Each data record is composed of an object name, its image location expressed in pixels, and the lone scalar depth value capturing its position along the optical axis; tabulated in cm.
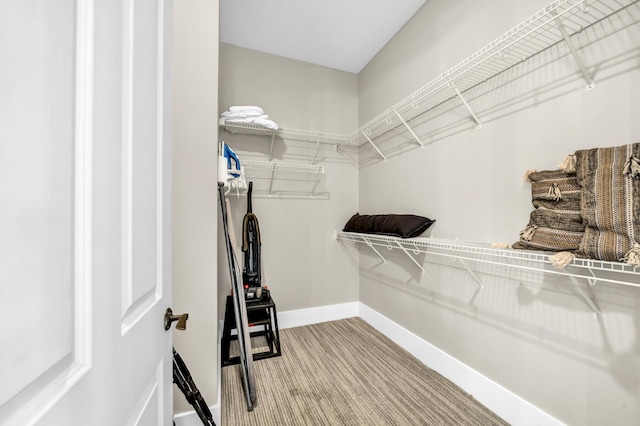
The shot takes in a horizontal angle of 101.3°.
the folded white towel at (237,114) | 212
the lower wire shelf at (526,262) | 101
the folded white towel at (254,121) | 213
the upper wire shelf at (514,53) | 106
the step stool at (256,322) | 199
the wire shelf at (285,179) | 247
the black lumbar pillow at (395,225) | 180
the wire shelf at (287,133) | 218
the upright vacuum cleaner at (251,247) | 218
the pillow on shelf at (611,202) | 89
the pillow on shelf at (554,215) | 106
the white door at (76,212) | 27
